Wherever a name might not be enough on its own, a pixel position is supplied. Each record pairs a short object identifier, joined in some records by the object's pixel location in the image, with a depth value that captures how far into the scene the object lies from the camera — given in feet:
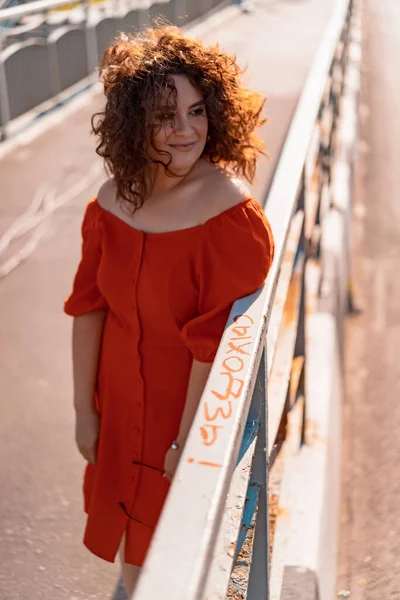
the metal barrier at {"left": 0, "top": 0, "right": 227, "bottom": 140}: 23.47
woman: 5.66
